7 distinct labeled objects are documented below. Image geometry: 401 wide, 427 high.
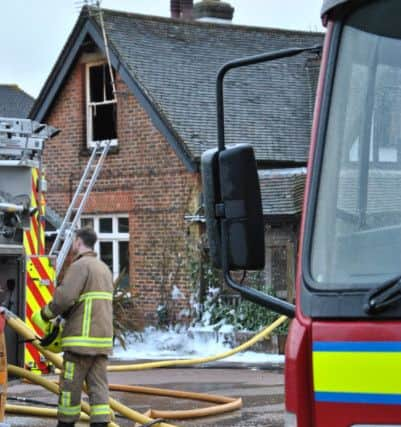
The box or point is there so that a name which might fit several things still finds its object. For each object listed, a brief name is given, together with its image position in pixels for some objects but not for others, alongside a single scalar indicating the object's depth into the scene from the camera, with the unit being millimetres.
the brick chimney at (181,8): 30516
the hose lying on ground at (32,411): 11289
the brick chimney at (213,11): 29922
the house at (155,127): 22203
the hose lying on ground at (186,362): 12344
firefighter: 9625
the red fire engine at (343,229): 3916
